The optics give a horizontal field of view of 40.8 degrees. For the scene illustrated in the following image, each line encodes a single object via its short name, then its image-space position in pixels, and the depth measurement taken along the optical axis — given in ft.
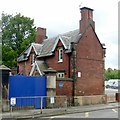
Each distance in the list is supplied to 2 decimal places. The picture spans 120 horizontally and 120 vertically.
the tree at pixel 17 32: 98.70
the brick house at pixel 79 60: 52.58
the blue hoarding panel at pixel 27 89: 39.67
